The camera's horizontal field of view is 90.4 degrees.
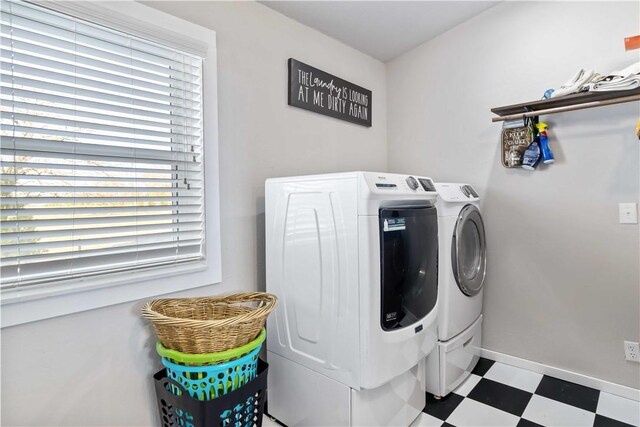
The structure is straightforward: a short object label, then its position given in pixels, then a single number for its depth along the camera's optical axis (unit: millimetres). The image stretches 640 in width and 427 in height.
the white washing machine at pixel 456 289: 1905
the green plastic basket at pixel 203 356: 1258
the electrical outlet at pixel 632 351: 1831
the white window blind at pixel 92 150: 1213
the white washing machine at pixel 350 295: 1360
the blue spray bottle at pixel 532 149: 2098
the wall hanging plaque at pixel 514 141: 2150
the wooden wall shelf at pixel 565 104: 1708
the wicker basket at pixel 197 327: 1228
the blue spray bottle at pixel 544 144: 2074
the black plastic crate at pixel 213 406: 1238
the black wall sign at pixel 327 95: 2219
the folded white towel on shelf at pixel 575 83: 1783
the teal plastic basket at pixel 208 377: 1275
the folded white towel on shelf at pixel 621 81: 1610
